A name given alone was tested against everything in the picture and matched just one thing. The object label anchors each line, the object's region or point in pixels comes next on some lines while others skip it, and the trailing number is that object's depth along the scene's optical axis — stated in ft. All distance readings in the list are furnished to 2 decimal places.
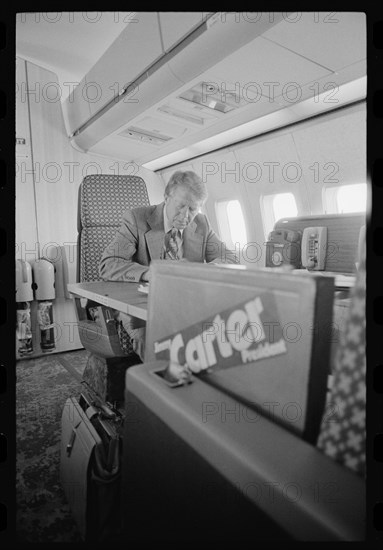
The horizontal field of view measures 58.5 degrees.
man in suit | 7.85
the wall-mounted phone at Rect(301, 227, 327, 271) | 8.63
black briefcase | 4.04
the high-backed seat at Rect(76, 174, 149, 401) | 7.07
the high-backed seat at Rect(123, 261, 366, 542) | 1.68
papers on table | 5.86
